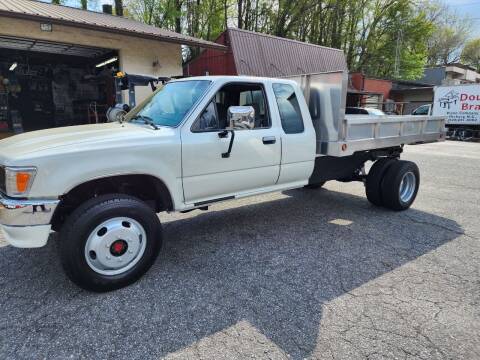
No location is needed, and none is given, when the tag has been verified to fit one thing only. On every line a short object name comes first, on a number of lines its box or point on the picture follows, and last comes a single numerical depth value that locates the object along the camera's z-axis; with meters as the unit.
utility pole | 36.86
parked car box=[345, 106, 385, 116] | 9.95
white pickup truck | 2.91
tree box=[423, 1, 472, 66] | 54.62
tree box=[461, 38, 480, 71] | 60.72
